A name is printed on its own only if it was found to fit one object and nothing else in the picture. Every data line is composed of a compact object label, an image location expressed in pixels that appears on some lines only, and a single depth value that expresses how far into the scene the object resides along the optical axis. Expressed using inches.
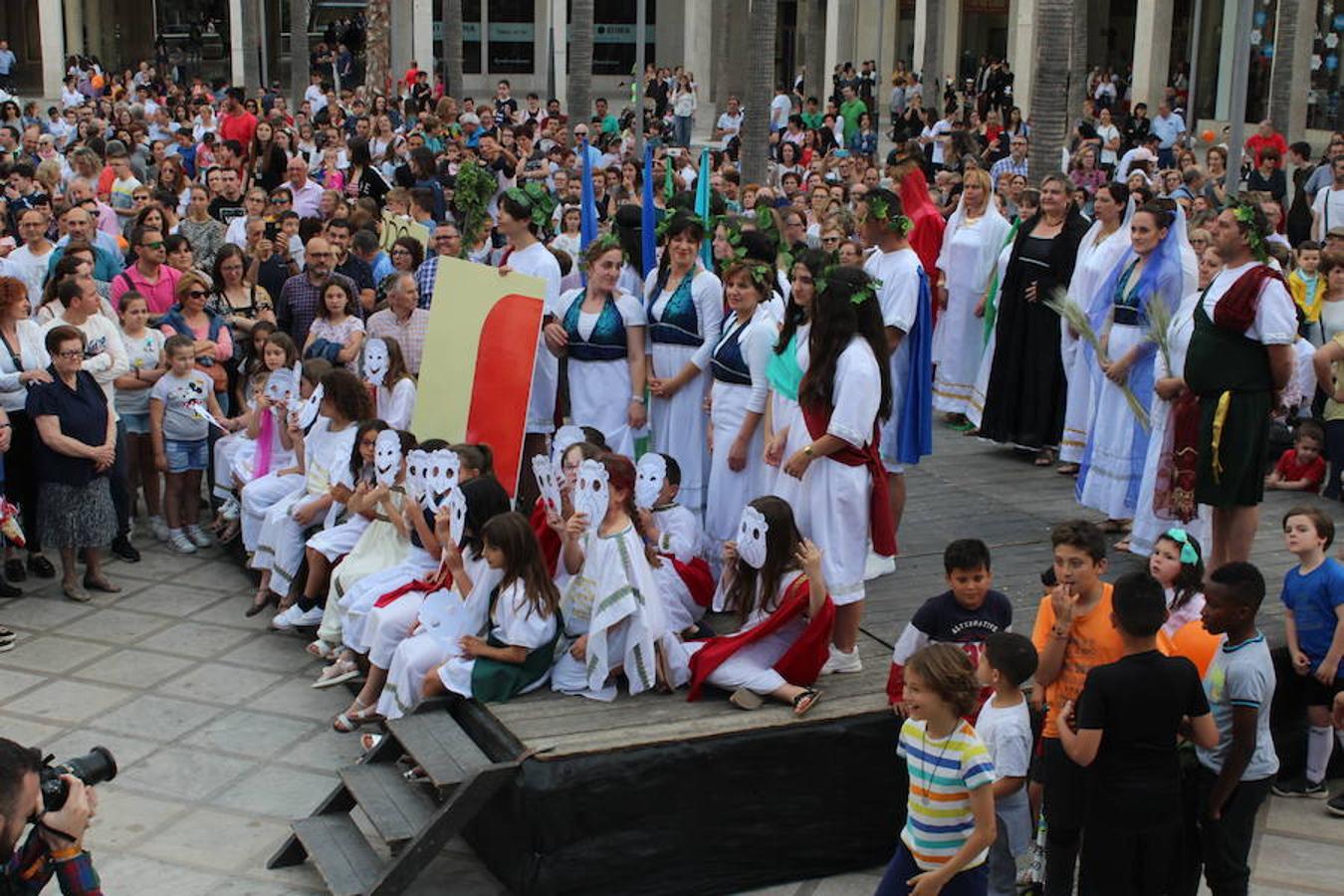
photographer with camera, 171.2
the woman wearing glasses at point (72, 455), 362.0
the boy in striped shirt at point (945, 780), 204.7
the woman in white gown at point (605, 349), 345.4
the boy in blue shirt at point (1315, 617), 269.1
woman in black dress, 393.7
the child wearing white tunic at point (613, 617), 258.5
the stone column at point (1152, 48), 1300.4
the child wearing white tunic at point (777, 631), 253.1
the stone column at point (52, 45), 1630.2
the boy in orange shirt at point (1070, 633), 230.8
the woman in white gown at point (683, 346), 334.0
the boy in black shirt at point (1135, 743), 209.8
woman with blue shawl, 338.0
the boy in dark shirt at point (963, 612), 242.2
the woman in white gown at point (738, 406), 311.0
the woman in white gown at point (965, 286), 431.2
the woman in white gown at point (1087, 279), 359.6
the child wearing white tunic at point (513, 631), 260.1
